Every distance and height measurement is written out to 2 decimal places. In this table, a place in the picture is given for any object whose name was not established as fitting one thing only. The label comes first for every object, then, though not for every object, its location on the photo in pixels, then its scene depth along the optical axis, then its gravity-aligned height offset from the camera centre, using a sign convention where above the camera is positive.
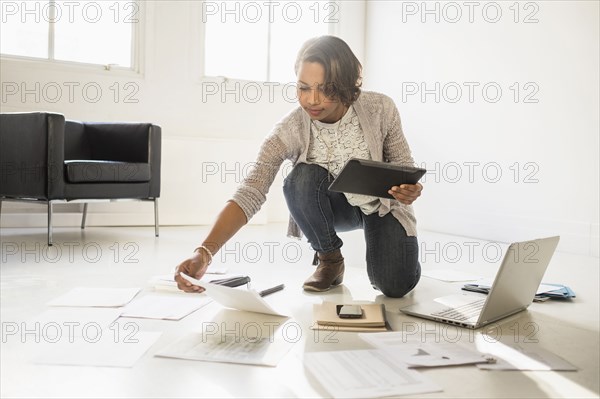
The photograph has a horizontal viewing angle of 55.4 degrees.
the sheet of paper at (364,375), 1.03 -0.33
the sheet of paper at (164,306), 1.58 -0.30
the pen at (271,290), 1.91 -0.29
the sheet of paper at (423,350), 1.20 -0.32
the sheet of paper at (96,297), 1.70 -0.30
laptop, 1.44 -0.25
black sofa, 3.02 +0.19
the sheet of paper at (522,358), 1.21 -0.34
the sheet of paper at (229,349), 1.21 -0.32
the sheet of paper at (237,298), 1.34 -0.25
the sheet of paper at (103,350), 1.18 -0.32
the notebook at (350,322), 1.48 -0.31
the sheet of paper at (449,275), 2.31 -0.29
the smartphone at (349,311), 1.53 -0.29
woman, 1.66 +0.12
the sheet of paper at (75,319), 1.44 -0.31
